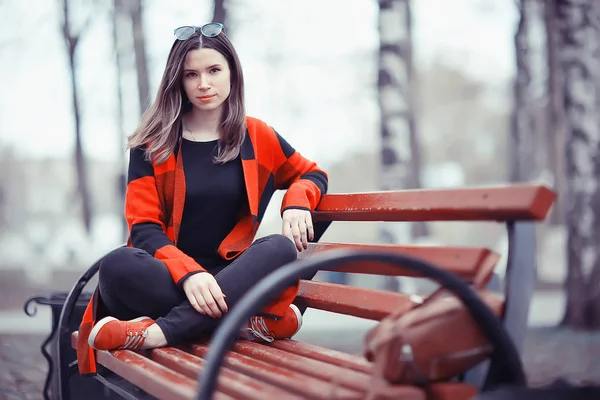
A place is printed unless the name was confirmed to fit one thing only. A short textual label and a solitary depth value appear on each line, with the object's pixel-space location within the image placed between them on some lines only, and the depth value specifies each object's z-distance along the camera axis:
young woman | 2.71
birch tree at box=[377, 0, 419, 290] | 7.85
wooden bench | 1.95
